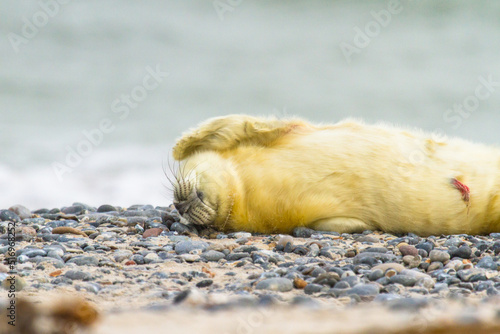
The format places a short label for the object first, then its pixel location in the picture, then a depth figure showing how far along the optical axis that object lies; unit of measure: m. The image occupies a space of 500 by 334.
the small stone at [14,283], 6.50
